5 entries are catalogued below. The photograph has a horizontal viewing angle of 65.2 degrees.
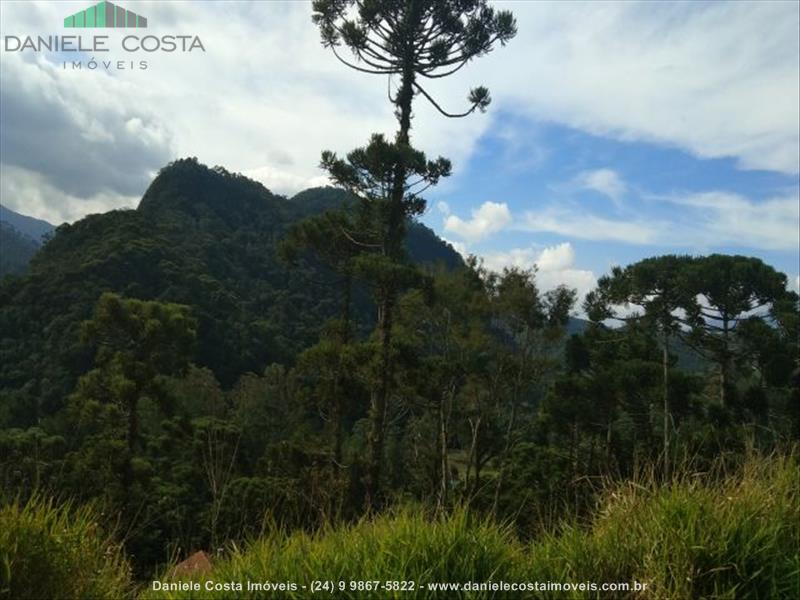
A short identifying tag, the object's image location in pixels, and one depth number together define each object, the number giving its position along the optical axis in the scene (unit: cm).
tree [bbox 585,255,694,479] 1574
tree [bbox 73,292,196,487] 1240
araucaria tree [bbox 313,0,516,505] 1066
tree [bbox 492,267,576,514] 1658
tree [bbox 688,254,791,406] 1527
